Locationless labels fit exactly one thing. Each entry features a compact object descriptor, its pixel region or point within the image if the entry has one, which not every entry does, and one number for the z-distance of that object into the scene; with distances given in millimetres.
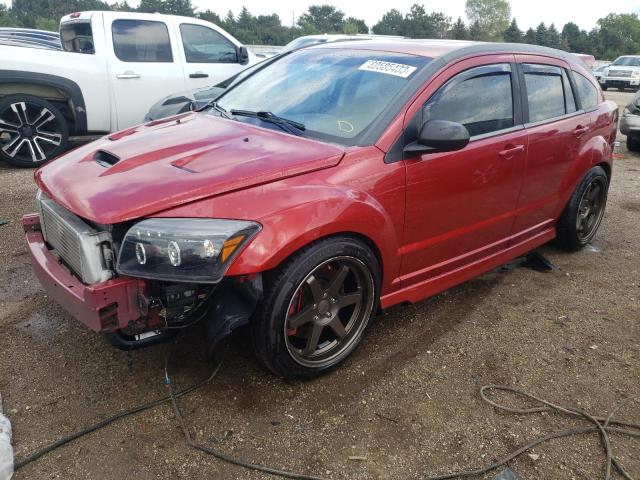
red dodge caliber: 2299
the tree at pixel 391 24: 93188
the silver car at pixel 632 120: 9164
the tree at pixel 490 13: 100062
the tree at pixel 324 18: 98375
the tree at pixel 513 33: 85725
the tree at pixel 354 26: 93412
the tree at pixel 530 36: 87538
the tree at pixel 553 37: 84075
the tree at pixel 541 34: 86188
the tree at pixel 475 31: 87188
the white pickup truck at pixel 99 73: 6465
